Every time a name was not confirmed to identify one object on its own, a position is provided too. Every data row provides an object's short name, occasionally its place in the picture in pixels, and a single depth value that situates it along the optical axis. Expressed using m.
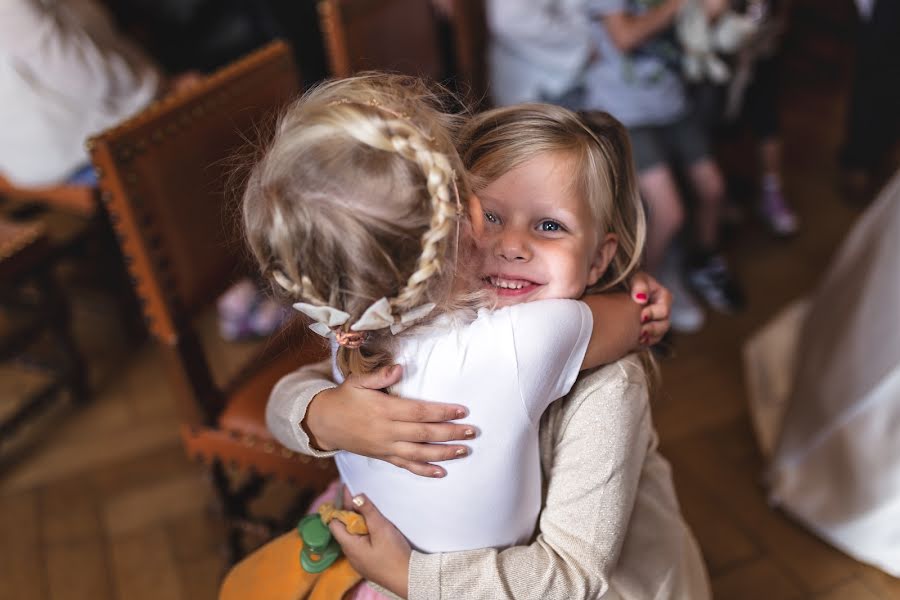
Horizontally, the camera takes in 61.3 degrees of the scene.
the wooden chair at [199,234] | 1.14
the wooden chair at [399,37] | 1.59
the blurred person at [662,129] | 1.88
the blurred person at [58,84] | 1.68
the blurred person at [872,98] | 2.26
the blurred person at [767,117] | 2.38
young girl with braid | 0.69
